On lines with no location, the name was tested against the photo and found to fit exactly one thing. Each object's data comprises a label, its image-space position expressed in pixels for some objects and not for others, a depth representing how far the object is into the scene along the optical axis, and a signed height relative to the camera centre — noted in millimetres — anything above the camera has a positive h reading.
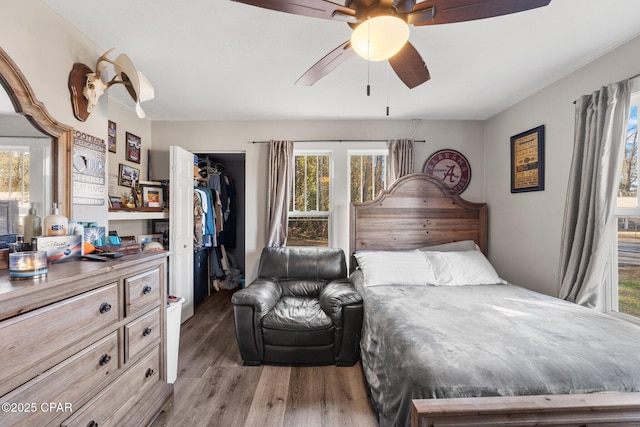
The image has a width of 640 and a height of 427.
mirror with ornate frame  1286 +470
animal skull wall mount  1667 +825
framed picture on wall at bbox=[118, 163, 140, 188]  2977 +422
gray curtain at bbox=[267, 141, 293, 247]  3328 +286
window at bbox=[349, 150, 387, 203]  3465 +505
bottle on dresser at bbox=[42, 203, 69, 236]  1290 -66
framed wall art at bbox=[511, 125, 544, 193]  2523 +527
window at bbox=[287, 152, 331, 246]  3531 +157
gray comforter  1148 -668
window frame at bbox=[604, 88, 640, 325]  1917 -518
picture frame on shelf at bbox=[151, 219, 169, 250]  3359 -196
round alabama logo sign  3402 +560
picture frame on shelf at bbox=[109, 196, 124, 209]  2747 +106
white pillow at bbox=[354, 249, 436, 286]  2537 -541
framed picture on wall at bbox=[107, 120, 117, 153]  2776 +786
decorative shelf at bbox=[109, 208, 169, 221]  2604 -16
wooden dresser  866 -540
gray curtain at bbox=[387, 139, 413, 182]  3303 +678
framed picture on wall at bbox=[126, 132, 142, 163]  3074 +766
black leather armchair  2230 -968
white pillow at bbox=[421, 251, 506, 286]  2588 -547
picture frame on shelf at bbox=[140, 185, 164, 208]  3152 +194
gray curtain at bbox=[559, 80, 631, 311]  1832 +149
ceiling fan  1100 +853
